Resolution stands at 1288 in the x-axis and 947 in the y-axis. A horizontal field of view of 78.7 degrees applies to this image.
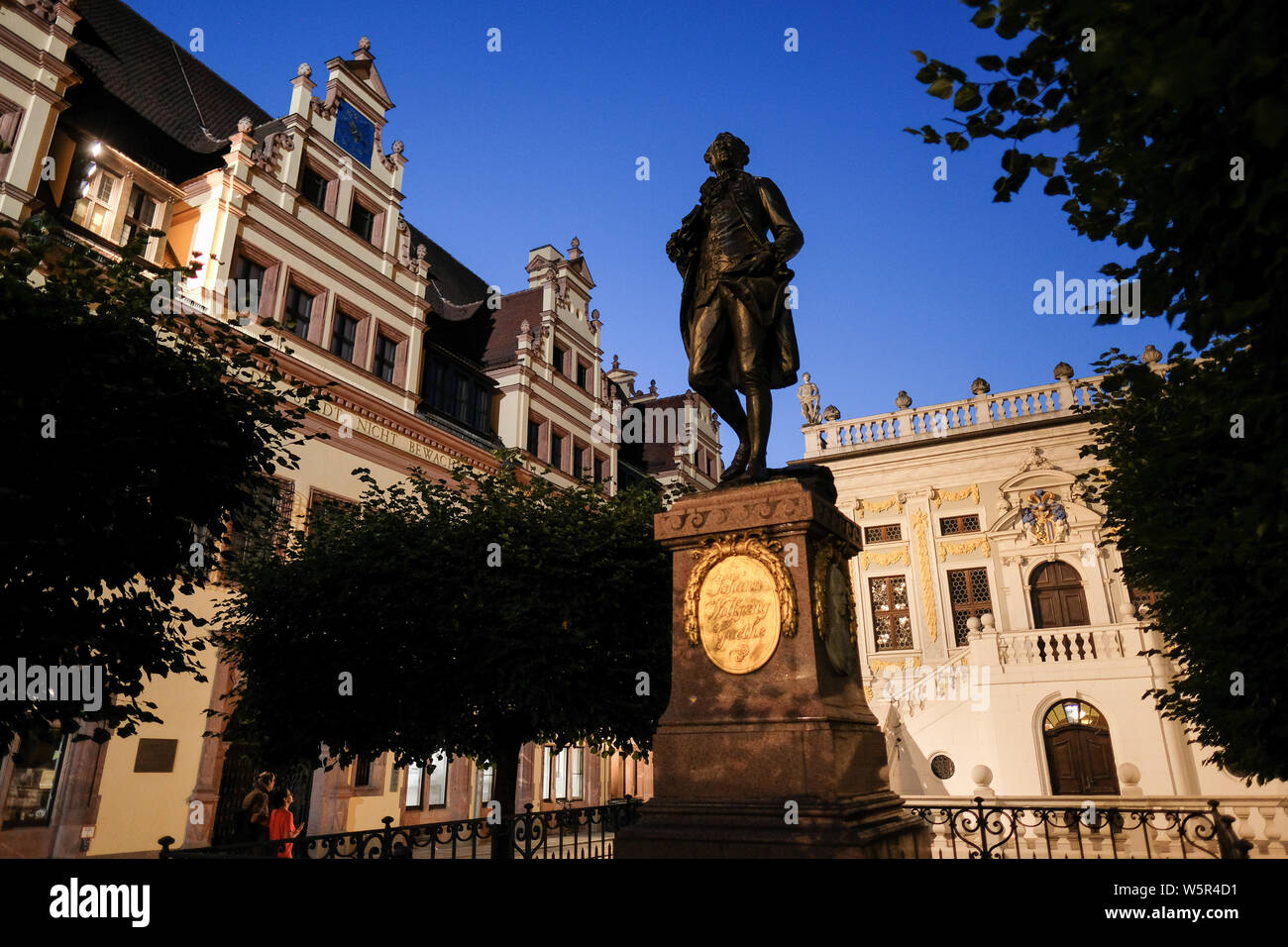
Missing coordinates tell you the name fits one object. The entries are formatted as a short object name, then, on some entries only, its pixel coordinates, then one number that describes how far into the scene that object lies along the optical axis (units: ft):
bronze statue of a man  20.06
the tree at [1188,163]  7.96
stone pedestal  14.71
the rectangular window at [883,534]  83.51
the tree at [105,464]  22.80
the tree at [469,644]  34.60
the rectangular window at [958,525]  80.51
